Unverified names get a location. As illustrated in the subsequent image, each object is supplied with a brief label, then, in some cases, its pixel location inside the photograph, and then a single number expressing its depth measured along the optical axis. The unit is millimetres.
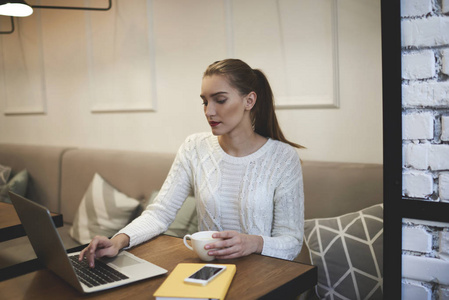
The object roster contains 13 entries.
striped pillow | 2436
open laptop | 969
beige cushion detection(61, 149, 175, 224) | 2471
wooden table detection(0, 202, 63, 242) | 1710
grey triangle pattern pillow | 1545
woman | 1566
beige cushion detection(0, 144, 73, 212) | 3061
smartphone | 954
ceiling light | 2214
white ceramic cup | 1139
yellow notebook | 901
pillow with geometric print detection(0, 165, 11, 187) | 3039
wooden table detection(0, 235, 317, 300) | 960
